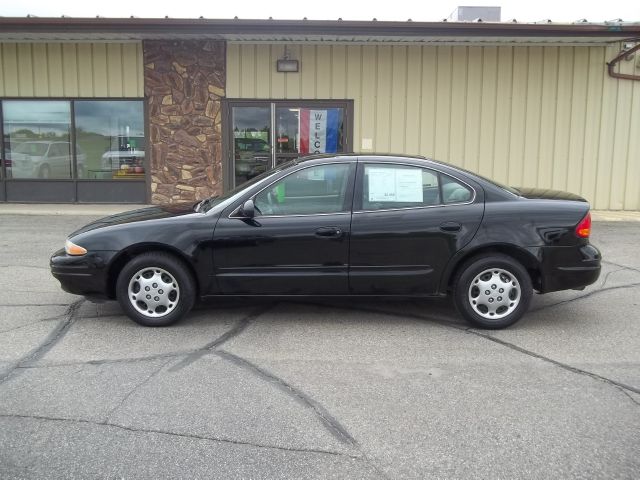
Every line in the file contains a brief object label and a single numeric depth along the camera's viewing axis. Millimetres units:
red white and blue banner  13070
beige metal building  12820
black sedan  5340
